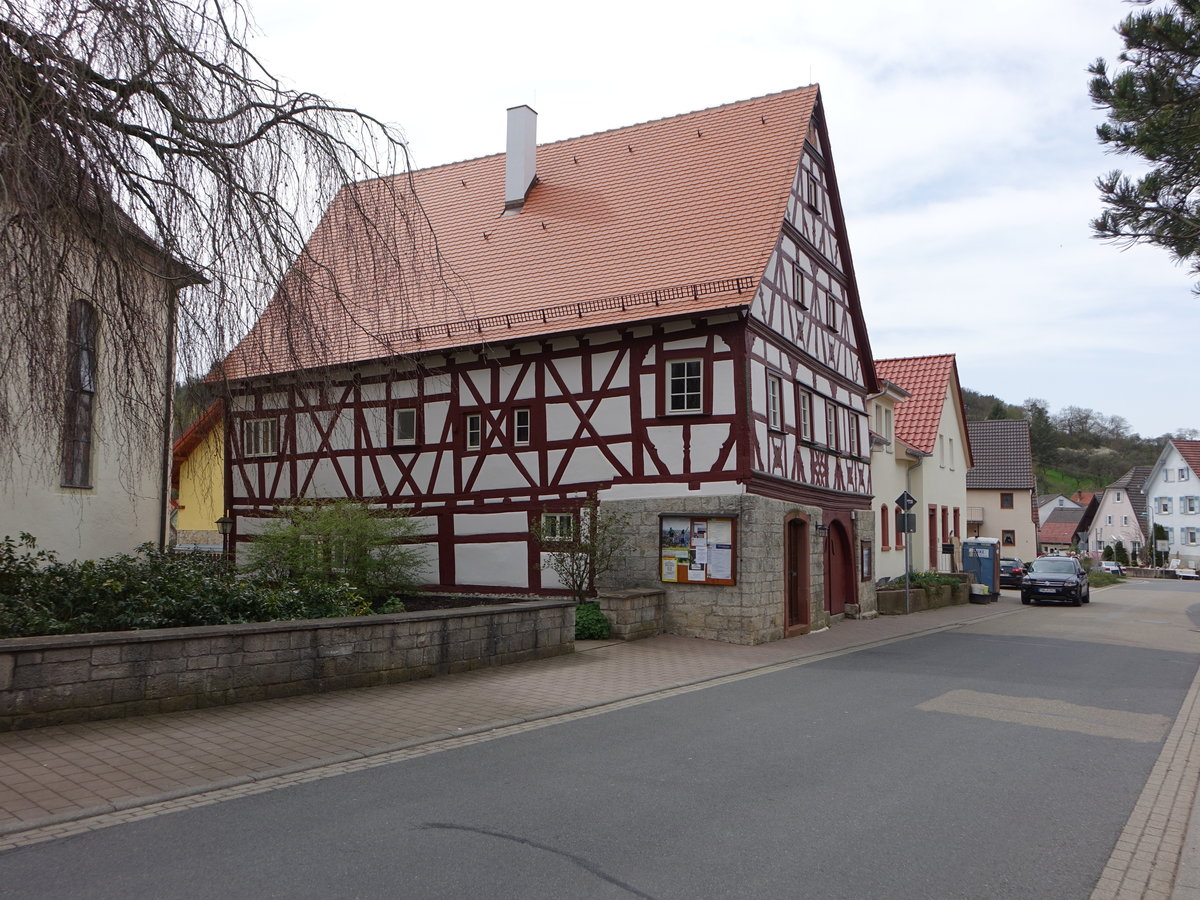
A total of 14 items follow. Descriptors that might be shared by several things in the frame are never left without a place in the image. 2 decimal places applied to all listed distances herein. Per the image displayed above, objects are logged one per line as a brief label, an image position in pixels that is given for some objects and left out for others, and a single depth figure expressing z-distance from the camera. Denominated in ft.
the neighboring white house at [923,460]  96.78
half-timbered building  53.88
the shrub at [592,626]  50.08
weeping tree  20.35
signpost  71.87
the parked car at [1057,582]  99.04
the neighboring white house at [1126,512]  303.68
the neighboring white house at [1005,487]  170.71
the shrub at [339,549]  54.54
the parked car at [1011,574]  131.85
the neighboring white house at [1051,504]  334.85
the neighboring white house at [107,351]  21.50
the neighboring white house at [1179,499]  263.70
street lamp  61.40
